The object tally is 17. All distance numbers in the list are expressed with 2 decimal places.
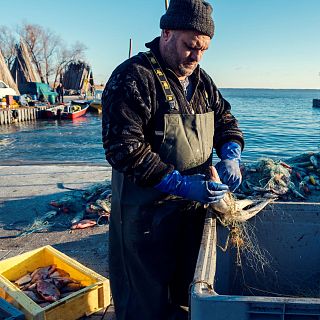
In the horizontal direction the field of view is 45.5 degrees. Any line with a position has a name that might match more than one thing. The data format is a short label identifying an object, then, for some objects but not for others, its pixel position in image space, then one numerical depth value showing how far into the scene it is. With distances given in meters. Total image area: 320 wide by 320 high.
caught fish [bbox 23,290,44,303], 3.16
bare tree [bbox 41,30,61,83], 68.50
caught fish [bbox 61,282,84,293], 3.30
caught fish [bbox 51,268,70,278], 3.45
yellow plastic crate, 2.86
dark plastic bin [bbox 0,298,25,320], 2.63
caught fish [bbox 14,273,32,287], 3.39
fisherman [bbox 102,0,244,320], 2.25
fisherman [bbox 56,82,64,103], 37.81
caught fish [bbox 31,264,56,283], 3.39
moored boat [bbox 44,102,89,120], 31.28
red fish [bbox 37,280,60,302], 3.13
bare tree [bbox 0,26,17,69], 62.66
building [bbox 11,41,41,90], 46.28
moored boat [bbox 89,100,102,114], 37.79
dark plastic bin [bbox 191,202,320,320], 2.68
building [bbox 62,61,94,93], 50.19
